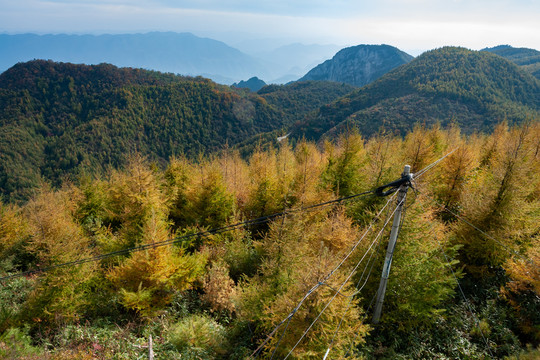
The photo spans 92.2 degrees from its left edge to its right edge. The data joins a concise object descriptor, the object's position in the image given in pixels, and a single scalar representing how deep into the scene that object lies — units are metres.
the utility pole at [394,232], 6.92
